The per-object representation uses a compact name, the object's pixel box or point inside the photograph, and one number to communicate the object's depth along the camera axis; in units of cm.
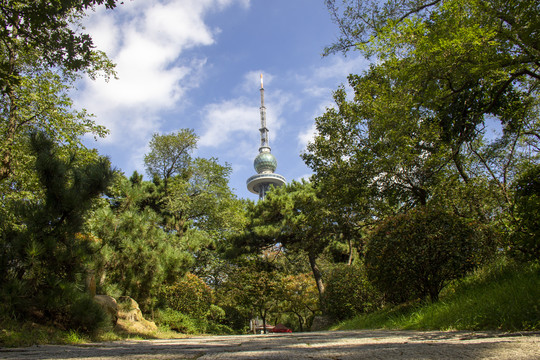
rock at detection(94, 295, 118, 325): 588
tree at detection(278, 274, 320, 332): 1830
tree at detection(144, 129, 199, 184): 1945
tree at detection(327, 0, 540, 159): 557
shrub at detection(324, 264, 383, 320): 1141
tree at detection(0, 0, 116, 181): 381
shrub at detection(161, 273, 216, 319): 1323
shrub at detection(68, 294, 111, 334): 434
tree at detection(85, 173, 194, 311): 724
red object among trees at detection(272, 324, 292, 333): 3090
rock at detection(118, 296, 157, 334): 718
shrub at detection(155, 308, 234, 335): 1139
